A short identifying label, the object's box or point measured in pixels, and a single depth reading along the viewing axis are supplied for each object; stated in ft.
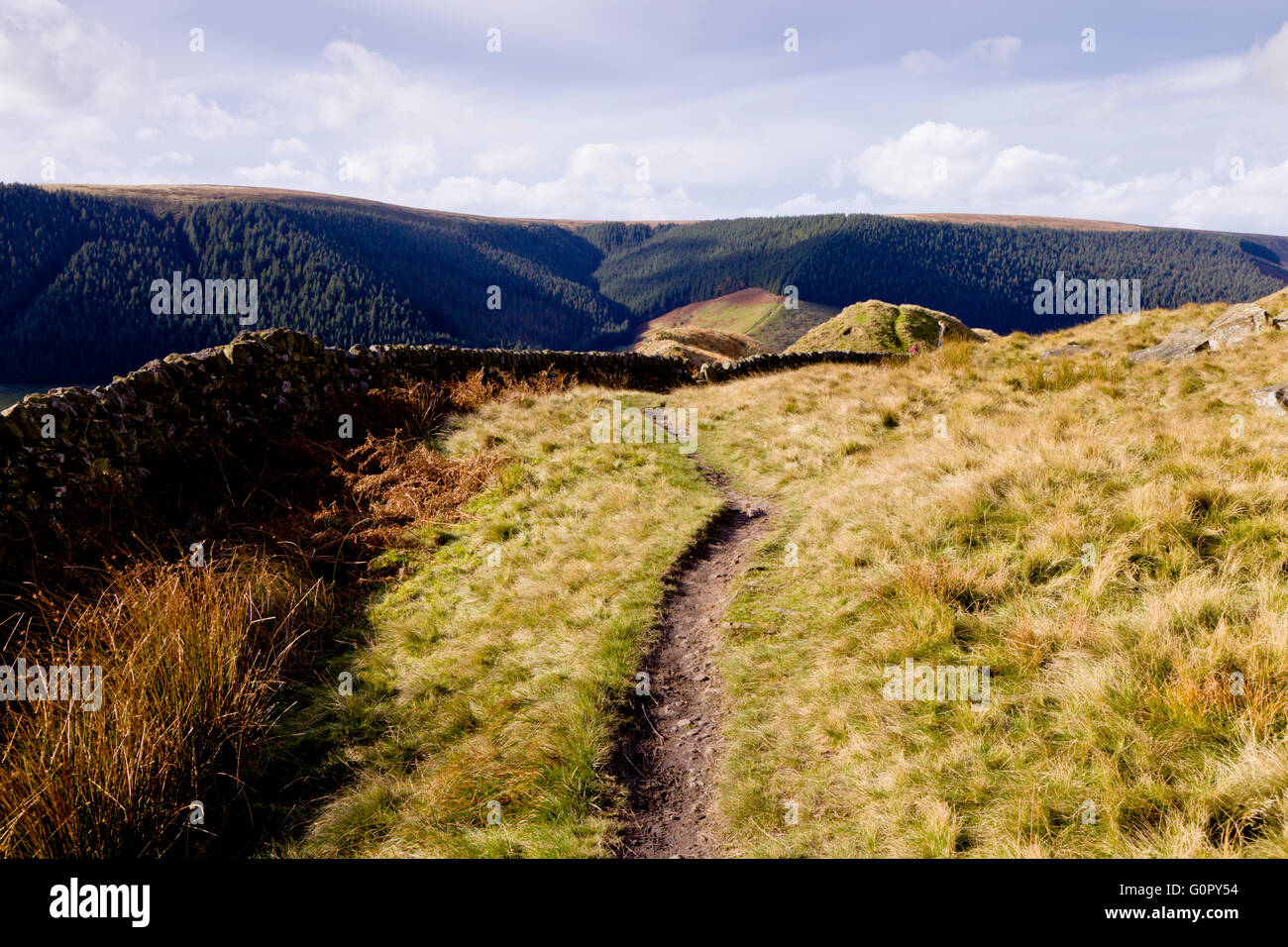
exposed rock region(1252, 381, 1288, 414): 26.05
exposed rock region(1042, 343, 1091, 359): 53.57
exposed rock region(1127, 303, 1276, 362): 45.09
